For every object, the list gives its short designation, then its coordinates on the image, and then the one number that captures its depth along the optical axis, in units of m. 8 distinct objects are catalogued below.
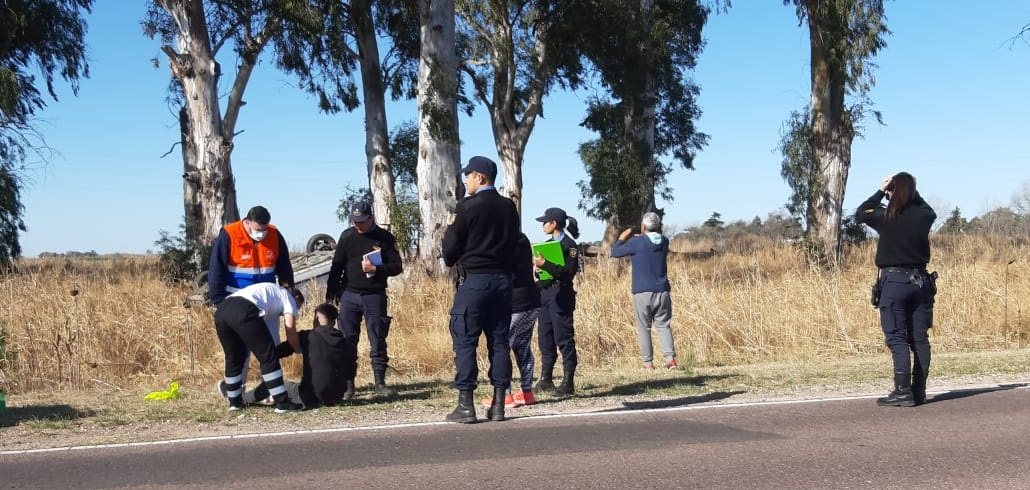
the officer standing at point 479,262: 7.67
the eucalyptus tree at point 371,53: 22.75
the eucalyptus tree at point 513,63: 28.62
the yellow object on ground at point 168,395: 10.22
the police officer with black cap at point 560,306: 9.70
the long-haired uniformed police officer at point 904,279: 8.35
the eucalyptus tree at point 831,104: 24.69
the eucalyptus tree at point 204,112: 20.19
